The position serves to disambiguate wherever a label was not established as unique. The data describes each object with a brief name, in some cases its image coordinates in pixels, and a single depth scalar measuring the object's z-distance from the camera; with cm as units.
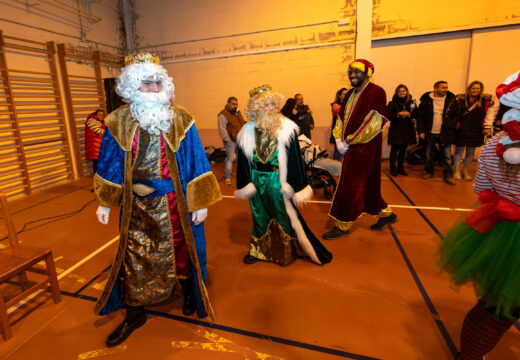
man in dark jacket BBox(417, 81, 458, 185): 499
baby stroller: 461
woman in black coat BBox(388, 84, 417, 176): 551
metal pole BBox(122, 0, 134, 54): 778
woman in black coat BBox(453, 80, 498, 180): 470
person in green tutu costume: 119
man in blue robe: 175
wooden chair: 195
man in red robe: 287
